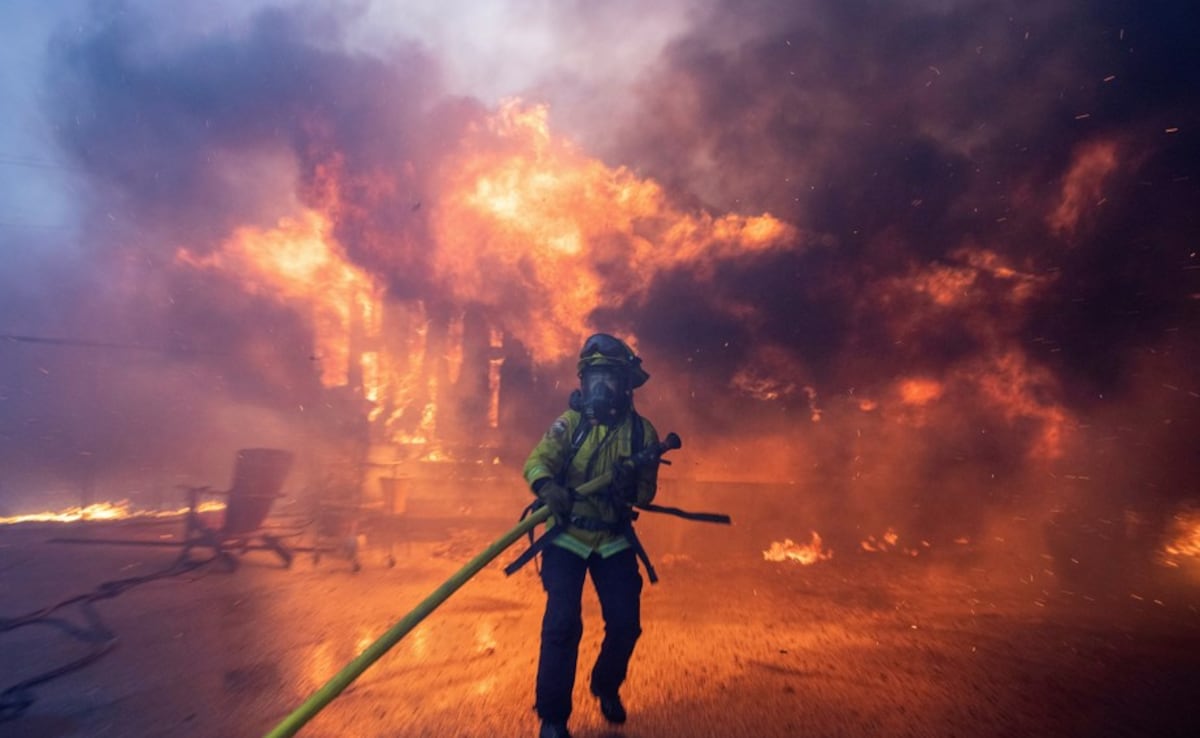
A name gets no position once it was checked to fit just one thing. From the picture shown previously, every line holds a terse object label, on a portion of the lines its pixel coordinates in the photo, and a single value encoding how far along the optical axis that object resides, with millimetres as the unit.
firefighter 2967
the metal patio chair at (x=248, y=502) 8461
